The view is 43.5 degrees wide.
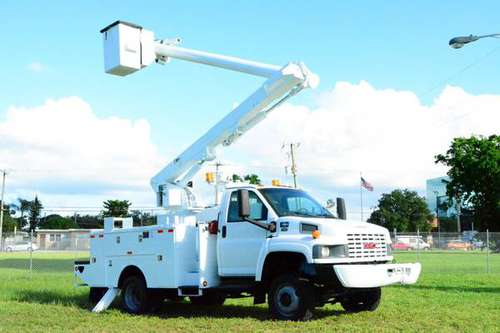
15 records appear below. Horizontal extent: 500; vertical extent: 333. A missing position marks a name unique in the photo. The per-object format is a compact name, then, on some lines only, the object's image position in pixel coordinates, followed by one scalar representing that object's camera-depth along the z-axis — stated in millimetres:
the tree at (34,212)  146212
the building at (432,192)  148000
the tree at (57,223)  116938
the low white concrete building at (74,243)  31848
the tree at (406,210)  125688
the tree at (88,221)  103419
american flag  55403
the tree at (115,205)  76000
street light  18650
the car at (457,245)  37062
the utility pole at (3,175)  77900
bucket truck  10078
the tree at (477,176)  55062
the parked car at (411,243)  41700
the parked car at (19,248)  55519
